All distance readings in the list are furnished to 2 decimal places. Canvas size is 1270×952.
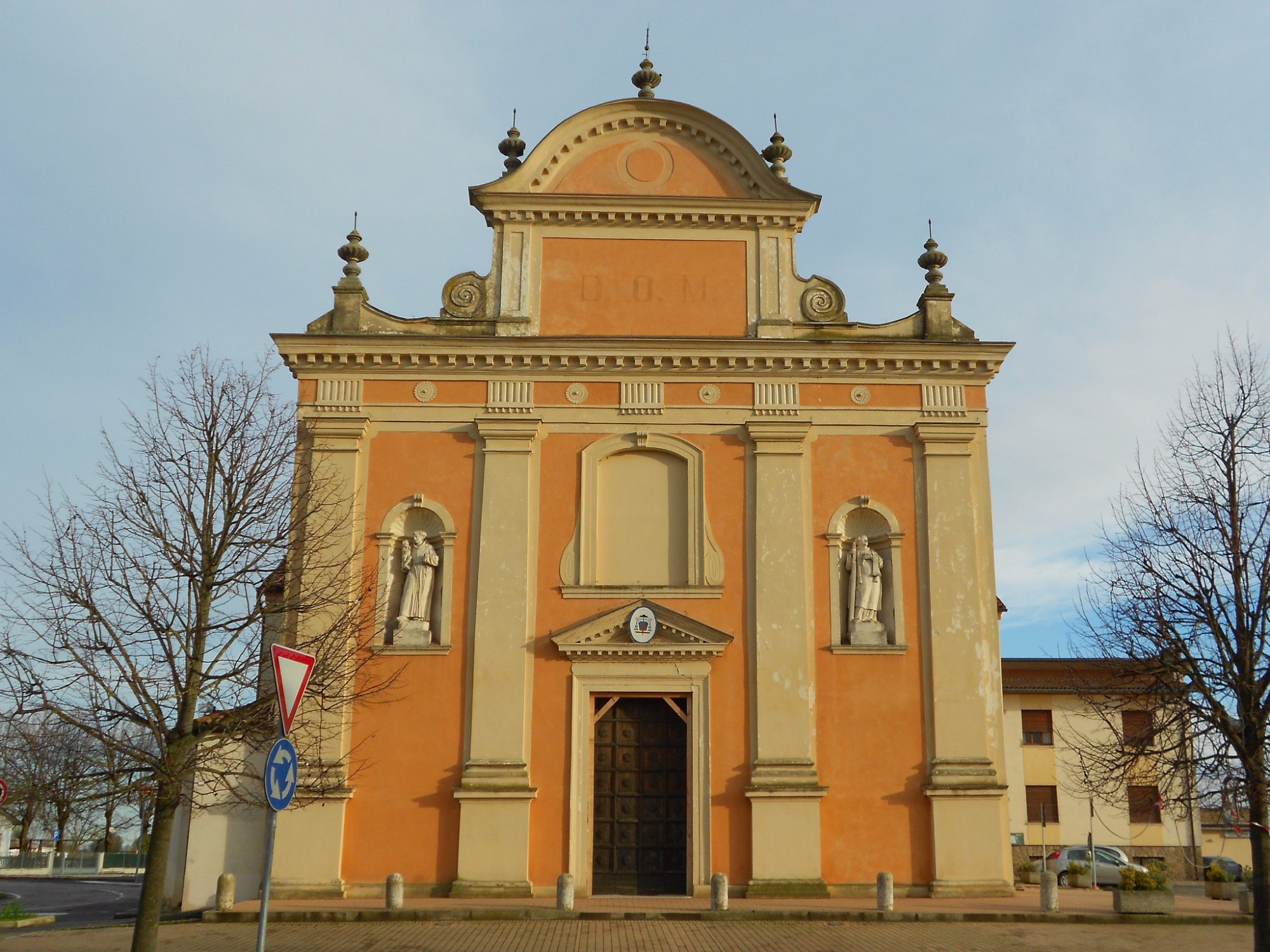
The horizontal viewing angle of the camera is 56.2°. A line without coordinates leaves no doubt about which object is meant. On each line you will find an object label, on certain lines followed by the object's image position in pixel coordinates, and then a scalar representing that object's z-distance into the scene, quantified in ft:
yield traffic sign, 29.60
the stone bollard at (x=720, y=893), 52.70
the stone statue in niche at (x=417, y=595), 61.72
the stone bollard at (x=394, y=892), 53.47
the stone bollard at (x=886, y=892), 53.47
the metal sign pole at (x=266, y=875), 27.89
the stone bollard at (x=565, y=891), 53.52
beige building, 104.68
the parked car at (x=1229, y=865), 83.43
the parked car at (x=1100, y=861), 90.27
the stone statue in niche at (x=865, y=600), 62.28
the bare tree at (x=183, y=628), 42.68
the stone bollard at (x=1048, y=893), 54.80
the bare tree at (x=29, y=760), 43.27
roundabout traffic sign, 28.58
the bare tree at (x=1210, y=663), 44.98
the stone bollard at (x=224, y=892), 54.19
